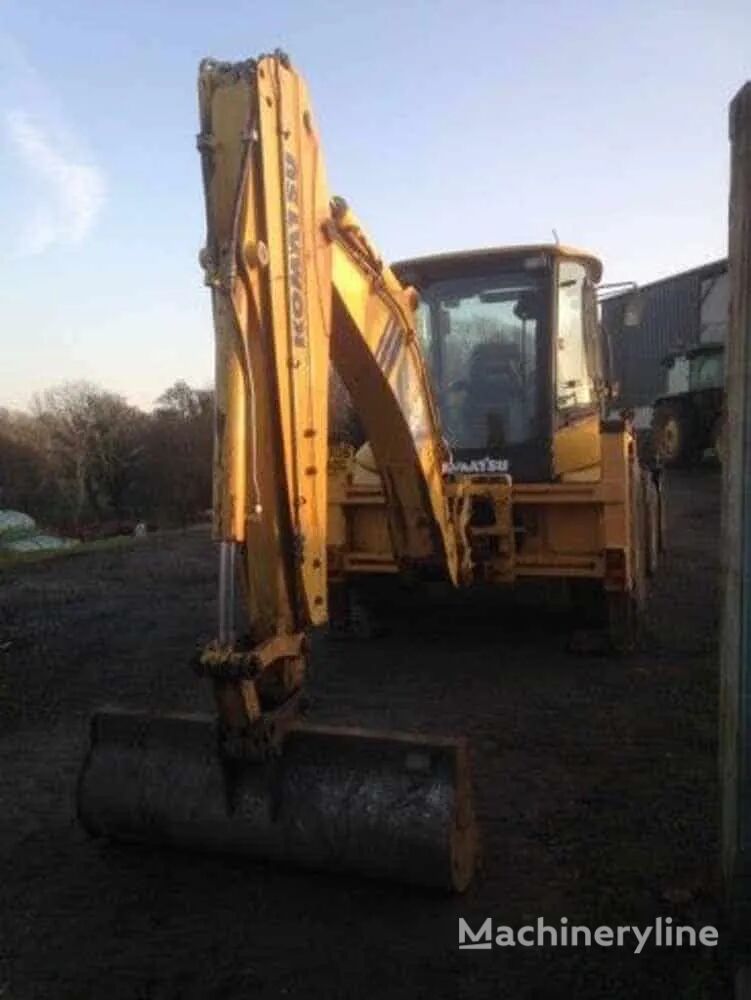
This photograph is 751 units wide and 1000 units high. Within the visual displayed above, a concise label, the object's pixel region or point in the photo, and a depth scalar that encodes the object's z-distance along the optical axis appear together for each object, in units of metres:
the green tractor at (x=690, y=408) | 18.27
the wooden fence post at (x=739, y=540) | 2.78
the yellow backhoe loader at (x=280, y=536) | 3.26
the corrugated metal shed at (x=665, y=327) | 22.25
